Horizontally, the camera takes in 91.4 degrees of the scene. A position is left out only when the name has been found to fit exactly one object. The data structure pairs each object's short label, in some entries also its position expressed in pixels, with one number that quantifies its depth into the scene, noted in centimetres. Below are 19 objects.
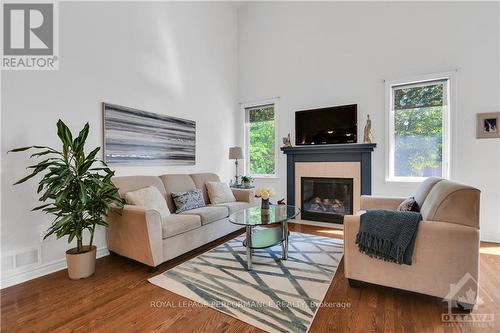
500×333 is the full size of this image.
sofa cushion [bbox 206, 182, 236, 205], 392
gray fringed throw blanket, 186
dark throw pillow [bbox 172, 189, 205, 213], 335
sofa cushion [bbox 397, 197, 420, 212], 232
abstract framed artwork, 312
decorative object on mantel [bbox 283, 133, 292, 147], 476
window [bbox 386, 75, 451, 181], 371
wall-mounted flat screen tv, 427
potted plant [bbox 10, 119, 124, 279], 221
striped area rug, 179
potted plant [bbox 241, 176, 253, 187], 473
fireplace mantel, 410
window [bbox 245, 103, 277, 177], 521
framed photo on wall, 333
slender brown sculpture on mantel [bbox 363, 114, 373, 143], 404
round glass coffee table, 255
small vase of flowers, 302
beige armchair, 174
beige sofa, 244
